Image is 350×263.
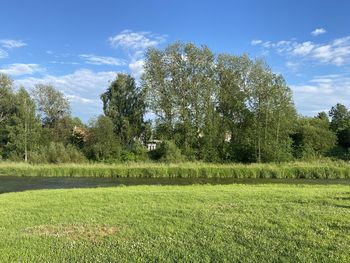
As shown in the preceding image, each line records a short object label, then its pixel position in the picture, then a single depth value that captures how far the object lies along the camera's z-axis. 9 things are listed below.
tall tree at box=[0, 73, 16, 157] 57.91
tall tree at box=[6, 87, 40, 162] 55.94
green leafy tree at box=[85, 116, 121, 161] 53.91
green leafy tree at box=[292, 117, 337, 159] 56.09
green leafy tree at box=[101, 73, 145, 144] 57.59
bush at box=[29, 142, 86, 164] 52.41
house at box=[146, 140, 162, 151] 55.59
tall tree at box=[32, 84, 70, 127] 63.16
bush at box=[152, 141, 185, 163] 49.03
